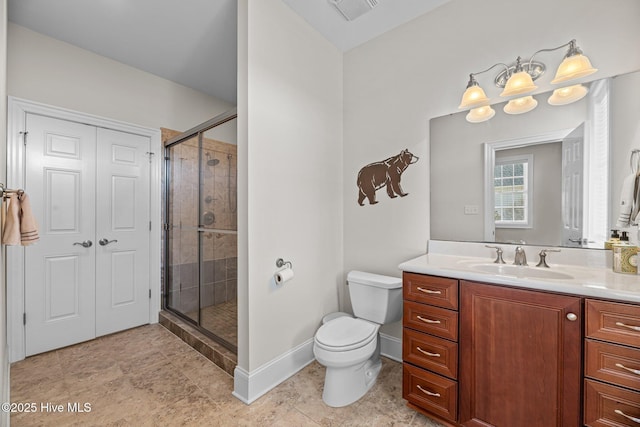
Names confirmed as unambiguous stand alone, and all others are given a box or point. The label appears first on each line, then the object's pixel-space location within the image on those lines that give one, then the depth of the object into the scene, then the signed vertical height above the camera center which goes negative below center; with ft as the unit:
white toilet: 5.49 -2.71
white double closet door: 7.50 -0.67
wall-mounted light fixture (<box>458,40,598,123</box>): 4.92 +2.61
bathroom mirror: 4.81 +0.99
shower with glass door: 7.39 -0.50
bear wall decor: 7.22 +1.06
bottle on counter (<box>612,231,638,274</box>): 4.34 -0.73
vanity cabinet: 3.86 -2.31
